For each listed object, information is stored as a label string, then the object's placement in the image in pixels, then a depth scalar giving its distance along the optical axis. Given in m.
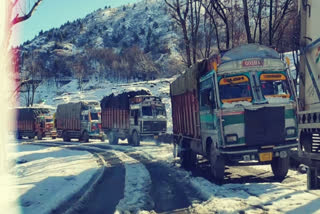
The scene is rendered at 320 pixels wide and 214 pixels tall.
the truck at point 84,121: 33.91
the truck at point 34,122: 43.97
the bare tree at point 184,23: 24.38
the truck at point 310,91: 6.85
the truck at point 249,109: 9.61
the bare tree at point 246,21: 17.12
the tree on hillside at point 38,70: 81.06
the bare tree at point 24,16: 8.55
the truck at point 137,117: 26.31
